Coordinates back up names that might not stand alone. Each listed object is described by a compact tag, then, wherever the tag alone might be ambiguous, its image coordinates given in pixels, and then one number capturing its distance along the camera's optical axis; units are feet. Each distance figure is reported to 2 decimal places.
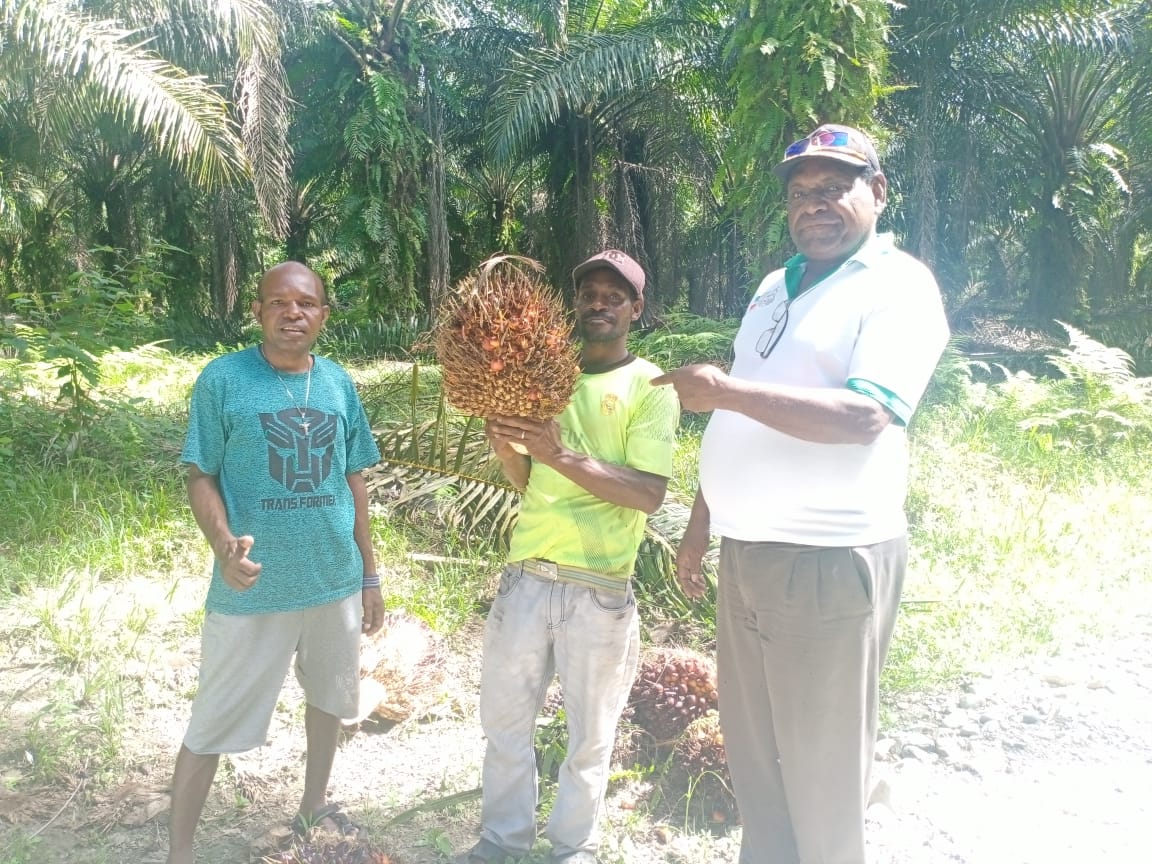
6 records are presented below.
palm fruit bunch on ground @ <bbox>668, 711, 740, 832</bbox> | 10.16
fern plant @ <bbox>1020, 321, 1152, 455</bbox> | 27.43
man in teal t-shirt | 7.89
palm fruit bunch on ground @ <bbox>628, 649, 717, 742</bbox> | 11.12
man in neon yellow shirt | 8.10
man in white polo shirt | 6.47
